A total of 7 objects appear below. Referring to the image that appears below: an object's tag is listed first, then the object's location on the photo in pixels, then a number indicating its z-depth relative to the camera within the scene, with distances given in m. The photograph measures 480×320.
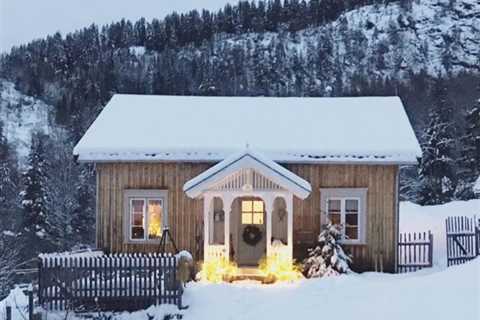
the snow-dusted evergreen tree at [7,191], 42.91
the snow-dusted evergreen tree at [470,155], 39.25
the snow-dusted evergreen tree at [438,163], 41.50
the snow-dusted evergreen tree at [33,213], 38.09
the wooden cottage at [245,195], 18.86
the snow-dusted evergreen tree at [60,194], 41.84
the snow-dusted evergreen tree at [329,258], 17.67
